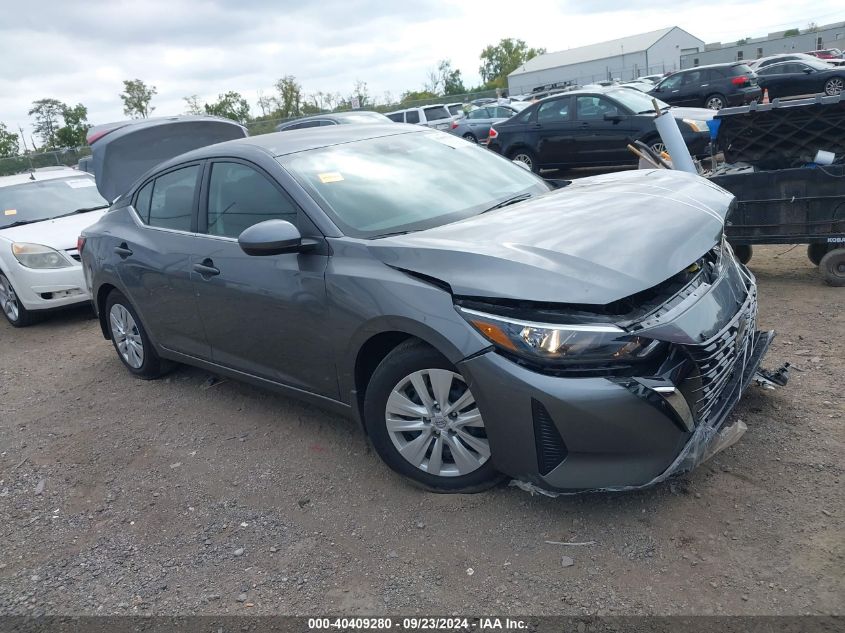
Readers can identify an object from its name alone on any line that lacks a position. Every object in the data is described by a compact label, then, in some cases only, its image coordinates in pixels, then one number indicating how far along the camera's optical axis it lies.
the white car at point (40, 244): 7.46
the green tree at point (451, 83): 81.79
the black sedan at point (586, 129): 11.78
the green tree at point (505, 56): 109.31
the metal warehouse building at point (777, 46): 60.69
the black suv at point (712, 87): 20.61
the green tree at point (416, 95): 66.81
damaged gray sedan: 2.81
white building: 71.38
